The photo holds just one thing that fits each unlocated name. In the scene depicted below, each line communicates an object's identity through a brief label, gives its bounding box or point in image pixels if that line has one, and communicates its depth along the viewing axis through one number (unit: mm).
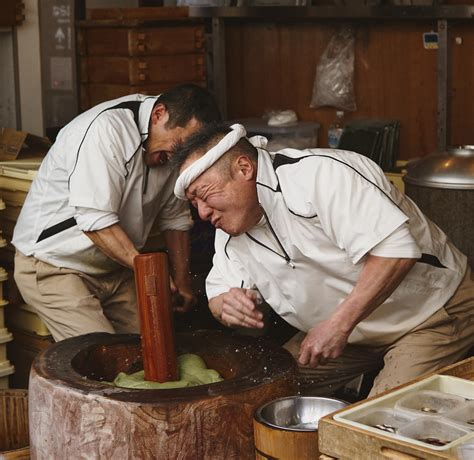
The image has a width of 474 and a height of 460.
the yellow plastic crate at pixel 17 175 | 5383
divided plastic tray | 2594
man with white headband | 3531
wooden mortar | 3160
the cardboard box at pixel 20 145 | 6035
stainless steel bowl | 3135
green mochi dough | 3545
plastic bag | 7172
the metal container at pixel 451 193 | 5215
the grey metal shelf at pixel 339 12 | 6172
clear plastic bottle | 7062
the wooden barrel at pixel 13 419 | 4488
